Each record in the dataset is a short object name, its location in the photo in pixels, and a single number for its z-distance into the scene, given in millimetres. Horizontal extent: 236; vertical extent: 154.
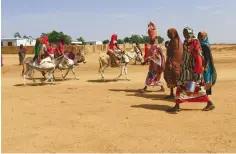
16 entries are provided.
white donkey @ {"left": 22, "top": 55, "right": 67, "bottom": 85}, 14516
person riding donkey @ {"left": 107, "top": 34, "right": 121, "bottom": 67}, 15914
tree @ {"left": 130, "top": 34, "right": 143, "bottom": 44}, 101662
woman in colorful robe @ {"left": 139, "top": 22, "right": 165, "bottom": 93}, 11164
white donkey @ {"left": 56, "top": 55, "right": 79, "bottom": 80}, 16141
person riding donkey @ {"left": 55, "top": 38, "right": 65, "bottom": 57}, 16531
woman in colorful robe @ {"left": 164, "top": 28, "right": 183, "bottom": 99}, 9461
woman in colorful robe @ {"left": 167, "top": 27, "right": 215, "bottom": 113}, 8039
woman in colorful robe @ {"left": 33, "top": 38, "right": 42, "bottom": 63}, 14398
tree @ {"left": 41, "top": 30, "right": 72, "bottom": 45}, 78550
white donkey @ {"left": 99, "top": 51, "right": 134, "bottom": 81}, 15945
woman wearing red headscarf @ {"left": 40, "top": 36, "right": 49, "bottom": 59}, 15200
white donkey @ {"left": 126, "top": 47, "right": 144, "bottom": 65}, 21498
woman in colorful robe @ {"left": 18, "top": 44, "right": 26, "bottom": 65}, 26584
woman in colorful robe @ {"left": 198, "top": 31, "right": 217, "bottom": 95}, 8656
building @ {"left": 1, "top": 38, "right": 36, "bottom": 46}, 79950
